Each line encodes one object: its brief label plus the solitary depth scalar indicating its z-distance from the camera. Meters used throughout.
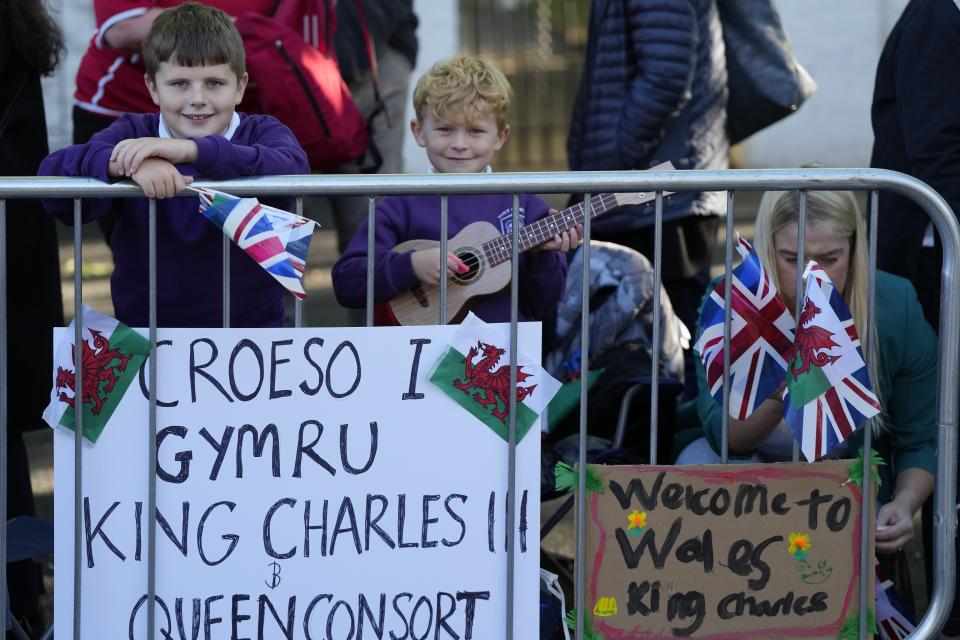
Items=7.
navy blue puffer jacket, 9.48
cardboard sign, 5.96
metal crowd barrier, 5.77
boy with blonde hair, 7.14
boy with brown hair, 6.64
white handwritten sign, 5.82
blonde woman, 7.09
